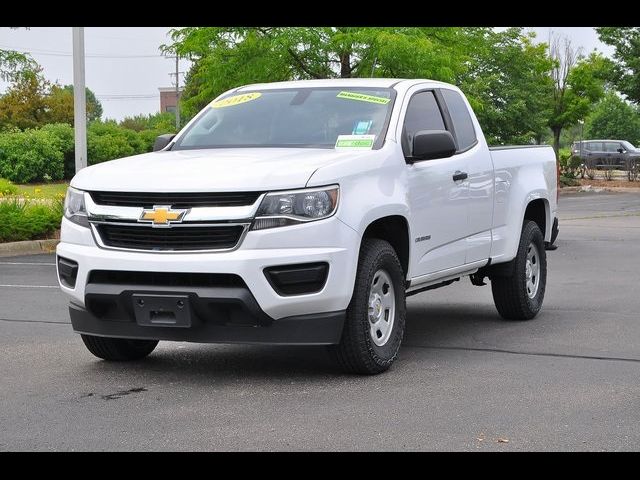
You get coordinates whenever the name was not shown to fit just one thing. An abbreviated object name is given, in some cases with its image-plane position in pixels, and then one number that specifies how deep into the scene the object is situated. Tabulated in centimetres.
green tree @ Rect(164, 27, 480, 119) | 2566
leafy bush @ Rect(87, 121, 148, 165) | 4304
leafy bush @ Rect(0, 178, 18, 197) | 2981
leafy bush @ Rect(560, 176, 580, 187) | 4025
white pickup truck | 699
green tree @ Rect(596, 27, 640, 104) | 4412
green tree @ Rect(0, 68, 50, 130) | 5547
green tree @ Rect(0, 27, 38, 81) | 2069
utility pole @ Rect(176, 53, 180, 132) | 9824
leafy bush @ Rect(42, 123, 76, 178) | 4194
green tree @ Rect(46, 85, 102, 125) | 5638
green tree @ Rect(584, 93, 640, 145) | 8475
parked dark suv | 5494
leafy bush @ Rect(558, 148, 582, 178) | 4178
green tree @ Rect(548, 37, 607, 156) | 4884
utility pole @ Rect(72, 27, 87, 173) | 1909
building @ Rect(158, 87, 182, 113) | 16812
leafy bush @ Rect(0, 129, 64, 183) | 4009
